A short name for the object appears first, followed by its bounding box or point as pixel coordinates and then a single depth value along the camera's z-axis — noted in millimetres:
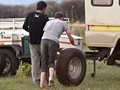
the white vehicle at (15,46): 23278
